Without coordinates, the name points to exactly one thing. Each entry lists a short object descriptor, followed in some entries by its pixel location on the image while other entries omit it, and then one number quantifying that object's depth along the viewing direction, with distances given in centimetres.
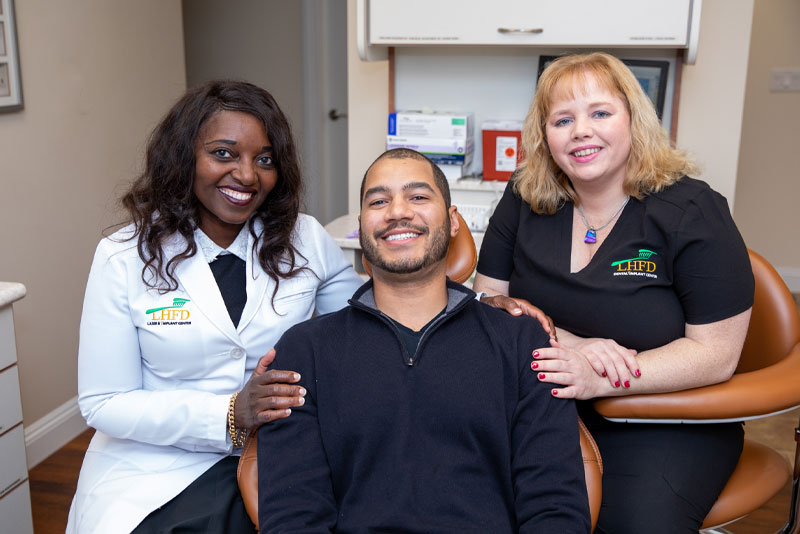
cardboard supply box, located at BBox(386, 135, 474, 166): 297
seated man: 135
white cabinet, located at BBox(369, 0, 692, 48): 258
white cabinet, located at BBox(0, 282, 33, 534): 182
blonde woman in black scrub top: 152
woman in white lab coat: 149
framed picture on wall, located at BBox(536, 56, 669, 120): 285
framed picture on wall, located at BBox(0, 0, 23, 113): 250
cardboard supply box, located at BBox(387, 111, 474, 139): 296
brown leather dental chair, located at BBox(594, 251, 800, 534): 147
